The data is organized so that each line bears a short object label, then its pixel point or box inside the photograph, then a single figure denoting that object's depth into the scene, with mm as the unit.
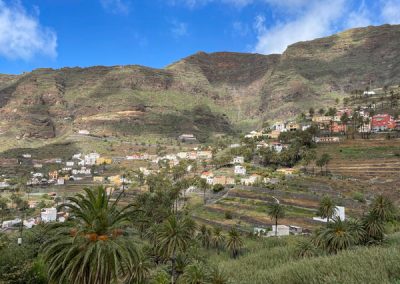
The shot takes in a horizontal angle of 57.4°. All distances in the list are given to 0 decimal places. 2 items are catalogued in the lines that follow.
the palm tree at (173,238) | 36256
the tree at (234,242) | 53844
